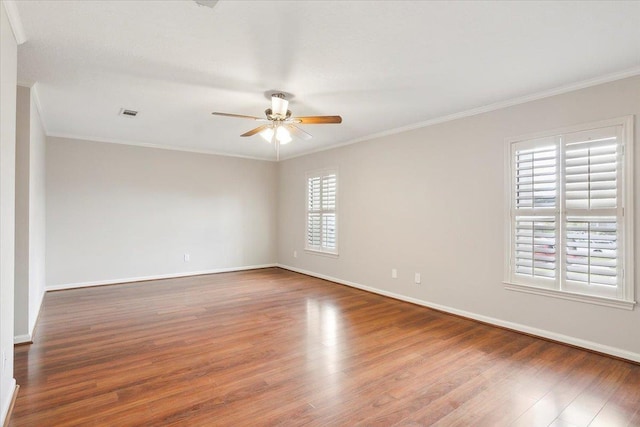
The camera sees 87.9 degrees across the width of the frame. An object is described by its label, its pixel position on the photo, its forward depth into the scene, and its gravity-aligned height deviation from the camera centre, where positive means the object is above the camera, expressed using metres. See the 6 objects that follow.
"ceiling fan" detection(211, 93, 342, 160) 3.29 +0.95
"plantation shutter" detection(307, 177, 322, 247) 6.36 +0.00
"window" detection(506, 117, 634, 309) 2.86 +0.01
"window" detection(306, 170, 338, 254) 6.02 +0.02
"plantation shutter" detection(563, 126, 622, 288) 2.90 +0.08
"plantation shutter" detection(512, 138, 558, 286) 3.26 +0.06
